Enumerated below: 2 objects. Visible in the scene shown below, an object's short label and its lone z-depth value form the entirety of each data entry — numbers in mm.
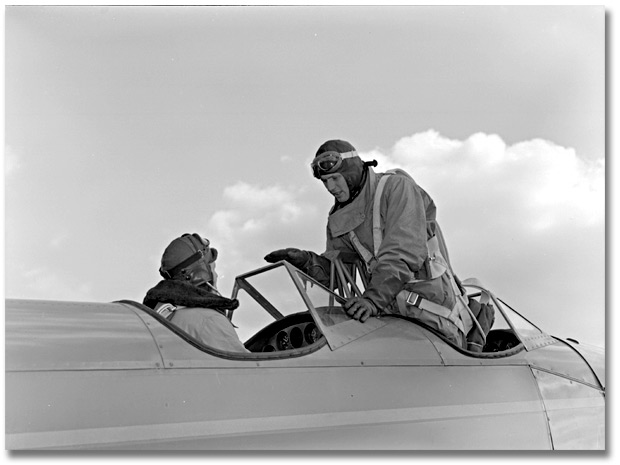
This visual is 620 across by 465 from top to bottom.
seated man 2725
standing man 3252
